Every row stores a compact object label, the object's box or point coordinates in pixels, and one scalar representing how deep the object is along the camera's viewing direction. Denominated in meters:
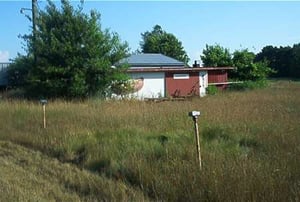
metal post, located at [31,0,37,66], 26.89
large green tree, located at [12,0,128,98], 25.70
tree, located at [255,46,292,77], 96.38
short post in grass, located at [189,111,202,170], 7.89
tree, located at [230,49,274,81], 48.31
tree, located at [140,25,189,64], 89.06
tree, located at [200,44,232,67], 50.81
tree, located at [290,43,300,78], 86.97
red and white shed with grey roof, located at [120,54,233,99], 35.06
